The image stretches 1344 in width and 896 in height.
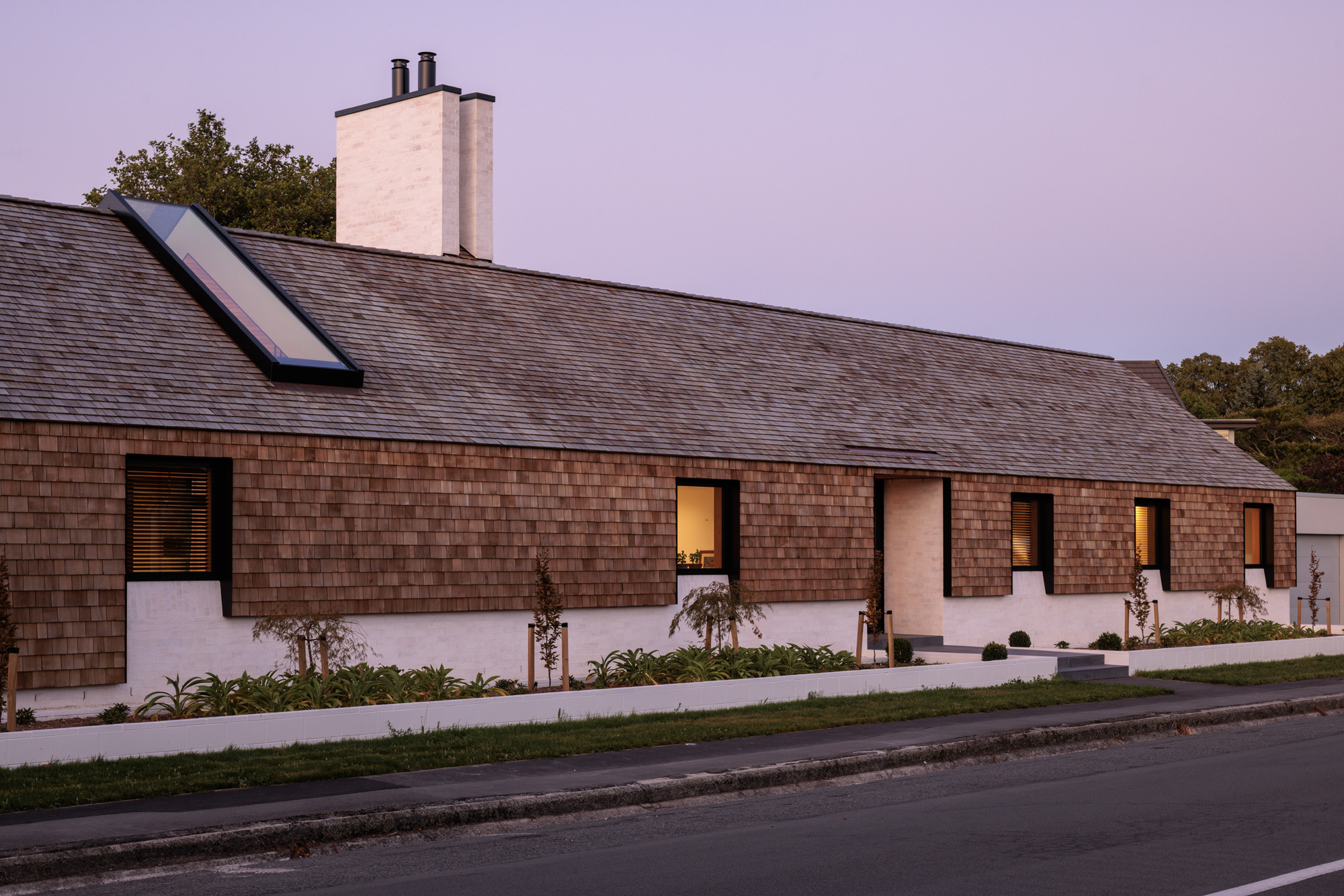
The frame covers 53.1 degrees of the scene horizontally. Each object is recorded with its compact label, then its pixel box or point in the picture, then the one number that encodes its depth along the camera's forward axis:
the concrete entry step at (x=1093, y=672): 21.03
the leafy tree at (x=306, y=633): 14.44
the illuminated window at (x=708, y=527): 19.88
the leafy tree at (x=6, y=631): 12.19
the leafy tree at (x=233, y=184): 43.50
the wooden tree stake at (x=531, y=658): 16.00
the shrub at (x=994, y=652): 20.53
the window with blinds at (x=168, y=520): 14.65
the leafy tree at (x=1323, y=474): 63.53
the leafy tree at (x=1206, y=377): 89.50
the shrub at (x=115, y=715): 13.08
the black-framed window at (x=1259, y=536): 29.91
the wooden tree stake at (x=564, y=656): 15.75
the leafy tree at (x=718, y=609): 18.05
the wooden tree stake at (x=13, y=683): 12.02
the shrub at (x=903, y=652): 20.17
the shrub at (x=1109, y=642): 23.33
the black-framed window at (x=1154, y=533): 27.11
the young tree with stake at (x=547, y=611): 16.11
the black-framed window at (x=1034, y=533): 24.95
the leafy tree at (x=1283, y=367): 86.38
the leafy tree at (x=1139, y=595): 24.06
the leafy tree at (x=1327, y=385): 83.00
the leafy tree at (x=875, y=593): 19.95
